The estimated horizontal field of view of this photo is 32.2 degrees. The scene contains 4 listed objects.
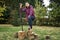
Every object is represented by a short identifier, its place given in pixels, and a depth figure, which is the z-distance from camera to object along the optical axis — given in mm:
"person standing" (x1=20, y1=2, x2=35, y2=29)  4565
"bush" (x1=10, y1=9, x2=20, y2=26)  10618
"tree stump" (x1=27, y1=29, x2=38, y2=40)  4430
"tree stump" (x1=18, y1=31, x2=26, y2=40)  4416
